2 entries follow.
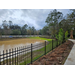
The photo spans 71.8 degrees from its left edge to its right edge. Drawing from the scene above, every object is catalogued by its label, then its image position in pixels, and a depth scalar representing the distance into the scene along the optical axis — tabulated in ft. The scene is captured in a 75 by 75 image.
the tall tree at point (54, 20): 52.94
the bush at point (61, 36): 23.05
